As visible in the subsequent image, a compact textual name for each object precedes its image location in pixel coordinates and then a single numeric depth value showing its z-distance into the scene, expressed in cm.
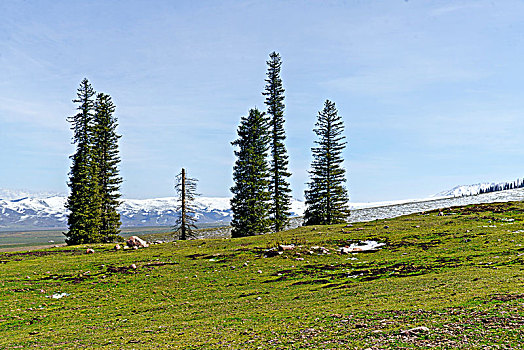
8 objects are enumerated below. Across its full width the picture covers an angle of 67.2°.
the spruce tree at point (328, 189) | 7494
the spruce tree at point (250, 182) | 6712
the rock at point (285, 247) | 3855
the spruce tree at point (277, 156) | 7031
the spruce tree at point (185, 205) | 6362
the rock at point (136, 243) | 4988
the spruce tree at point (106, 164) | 7412
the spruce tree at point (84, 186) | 6788
